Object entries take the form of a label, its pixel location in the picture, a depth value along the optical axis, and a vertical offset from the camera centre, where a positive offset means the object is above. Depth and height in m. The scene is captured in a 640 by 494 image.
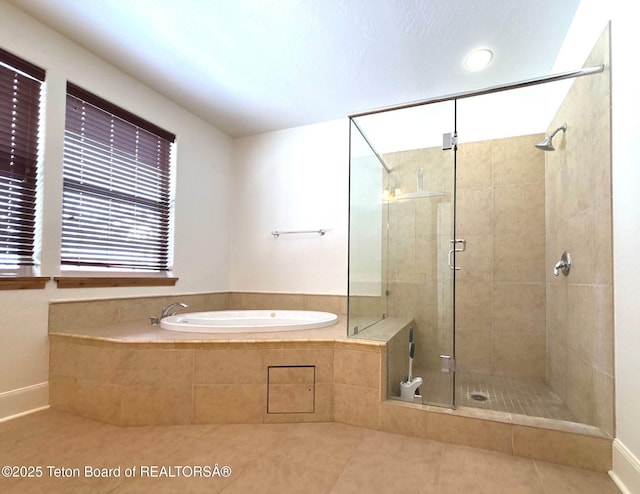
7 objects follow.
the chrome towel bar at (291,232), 3.43 +0.23
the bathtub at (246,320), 2.18 -0.52
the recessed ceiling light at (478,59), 2.36 +1.38
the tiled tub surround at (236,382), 1.95 -0.73
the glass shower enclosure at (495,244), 1.82 +0.09
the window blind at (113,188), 2.38 +0.48
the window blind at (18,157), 2.02 +0.55
